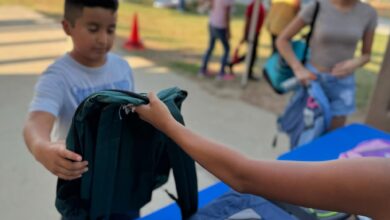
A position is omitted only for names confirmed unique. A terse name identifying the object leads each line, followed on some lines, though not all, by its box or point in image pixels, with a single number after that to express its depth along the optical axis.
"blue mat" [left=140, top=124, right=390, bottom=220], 1.39
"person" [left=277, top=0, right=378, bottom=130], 2.32
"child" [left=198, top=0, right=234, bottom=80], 5.35
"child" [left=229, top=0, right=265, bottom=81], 5.35
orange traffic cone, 6.61
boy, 1.32
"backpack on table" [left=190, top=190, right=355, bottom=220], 1.27
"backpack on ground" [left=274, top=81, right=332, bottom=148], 2.33
